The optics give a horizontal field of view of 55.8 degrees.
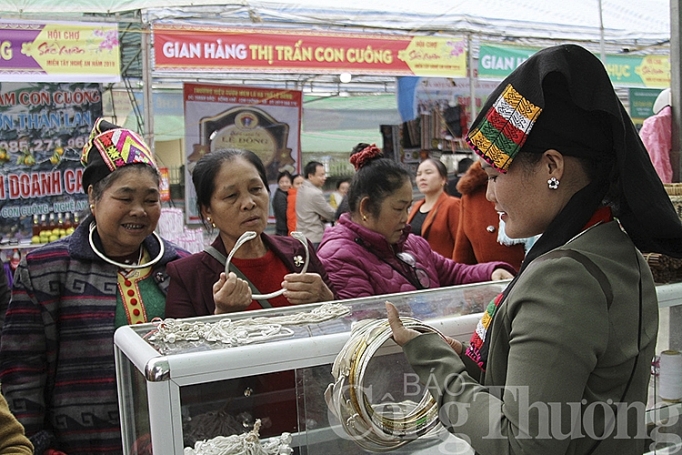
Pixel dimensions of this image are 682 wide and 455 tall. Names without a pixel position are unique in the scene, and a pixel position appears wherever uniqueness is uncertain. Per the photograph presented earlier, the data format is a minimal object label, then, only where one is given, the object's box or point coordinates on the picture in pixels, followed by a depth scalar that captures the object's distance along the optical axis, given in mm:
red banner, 4828
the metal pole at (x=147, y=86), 4805
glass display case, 1304
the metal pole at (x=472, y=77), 5879
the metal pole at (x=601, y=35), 5938
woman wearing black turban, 984
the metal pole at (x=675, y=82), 2709
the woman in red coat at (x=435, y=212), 4250
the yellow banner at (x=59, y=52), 4219
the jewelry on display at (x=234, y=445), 1434
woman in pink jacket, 2350
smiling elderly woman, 1900
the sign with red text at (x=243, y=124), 5562
